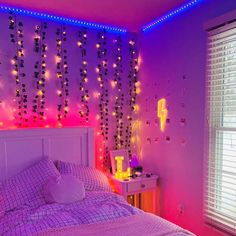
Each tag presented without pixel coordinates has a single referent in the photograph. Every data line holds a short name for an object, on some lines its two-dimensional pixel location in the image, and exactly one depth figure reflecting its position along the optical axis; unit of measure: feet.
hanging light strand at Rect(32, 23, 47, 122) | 9.68
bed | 6.07
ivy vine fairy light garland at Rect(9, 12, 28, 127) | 9.29
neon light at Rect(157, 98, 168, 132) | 10.34
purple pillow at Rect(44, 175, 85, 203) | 7.60
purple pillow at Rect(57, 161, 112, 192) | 9.05
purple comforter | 6.14
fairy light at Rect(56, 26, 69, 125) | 10.06
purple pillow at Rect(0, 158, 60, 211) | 7.66
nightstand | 9.90
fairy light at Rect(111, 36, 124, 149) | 11.32
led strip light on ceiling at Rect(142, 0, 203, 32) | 8.88
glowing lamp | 10.56
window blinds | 7.58
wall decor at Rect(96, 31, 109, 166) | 10.91
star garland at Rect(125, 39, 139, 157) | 11.73
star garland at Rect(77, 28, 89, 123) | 10.52
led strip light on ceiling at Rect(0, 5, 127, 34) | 9.21
